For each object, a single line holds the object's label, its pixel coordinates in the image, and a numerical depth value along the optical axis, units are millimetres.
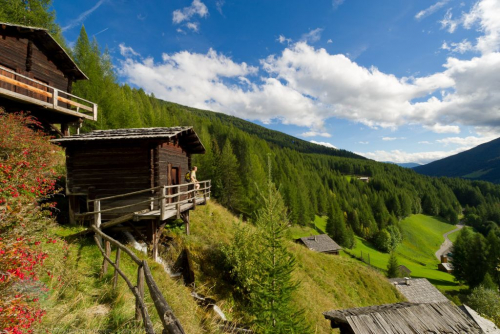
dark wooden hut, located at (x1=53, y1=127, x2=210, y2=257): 11930
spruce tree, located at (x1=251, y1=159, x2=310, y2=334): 9953
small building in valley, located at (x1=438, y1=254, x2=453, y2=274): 68375
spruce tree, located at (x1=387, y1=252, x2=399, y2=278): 51969
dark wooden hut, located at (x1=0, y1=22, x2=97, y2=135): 14461
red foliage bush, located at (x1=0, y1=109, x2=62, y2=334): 4016
